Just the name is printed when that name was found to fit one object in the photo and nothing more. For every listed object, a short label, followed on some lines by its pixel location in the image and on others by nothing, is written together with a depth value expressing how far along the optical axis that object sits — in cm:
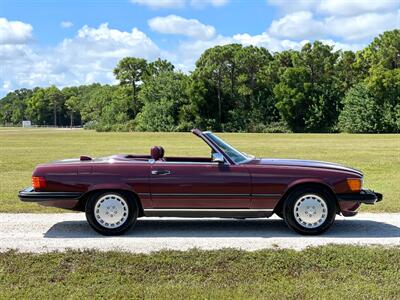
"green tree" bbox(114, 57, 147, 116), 10319
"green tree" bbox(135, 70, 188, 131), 8650
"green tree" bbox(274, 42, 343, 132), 7738
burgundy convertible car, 688
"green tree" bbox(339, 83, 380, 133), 7138
